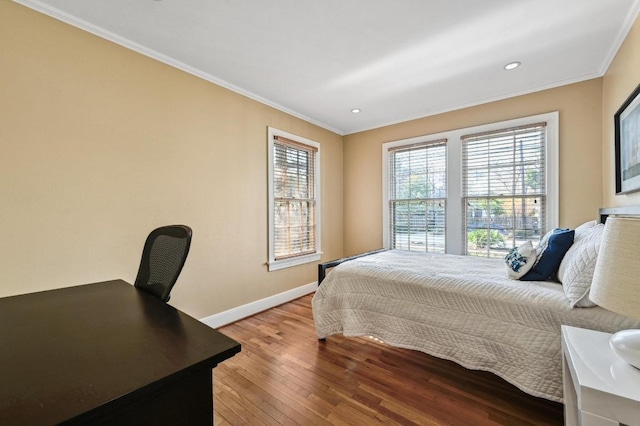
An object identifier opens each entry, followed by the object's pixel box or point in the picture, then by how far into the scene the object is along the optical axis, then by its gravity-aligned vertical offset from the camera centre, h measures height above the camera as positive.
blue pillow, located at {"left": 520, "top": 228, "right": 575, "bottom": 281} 1.94 -0.34
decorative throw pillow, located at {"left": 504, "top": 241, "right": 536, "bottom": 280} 1.97 -0.38
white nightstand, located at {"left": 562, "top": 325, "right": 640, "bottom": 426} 0.92 -0.62
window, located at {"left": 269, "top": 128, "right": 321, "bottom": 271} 3.48 +0.16
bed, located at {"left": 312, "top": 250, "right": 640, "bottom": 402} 1.55 -0.71
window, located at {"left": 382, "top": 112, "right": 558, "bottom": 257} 3.06 +0.30
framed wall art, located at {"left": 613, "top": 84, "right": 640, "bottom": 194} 1.89 +0.50
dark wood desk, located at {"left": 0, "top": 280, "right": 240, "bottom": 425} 0.57 -0.39
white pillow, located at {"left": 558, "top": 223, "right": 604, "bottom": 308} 1.49 -0.35
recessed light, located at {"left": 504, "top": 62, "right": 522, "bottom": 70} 2.55 +1.38
